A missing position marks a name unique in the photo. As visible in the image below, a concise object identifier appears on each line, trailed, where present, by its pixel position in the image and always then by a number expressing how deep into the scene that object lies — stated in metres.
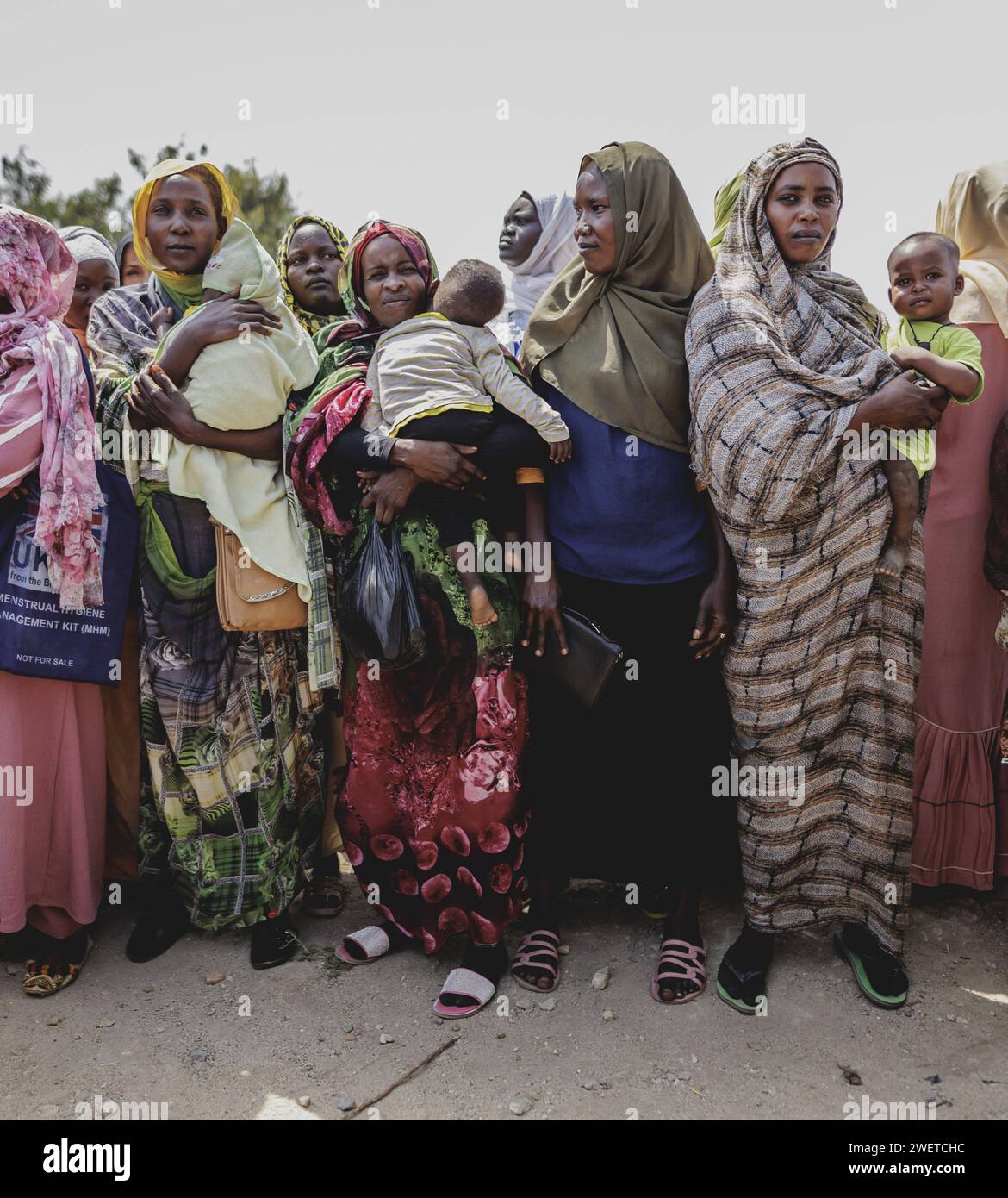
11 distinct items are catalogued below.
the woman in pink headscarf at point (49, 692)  2.79
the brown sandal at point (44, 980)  2.85
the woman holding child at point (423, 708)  2.69
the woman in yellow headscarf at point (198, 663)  2.82
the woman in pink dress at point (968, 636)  3.03
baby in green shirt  2.54
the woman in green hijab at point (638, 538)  2.66
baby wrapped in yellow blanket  2.72
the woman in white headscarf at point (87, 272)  3.81
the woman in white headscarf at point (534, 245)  5.30
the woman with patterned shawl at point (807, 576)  2.52
